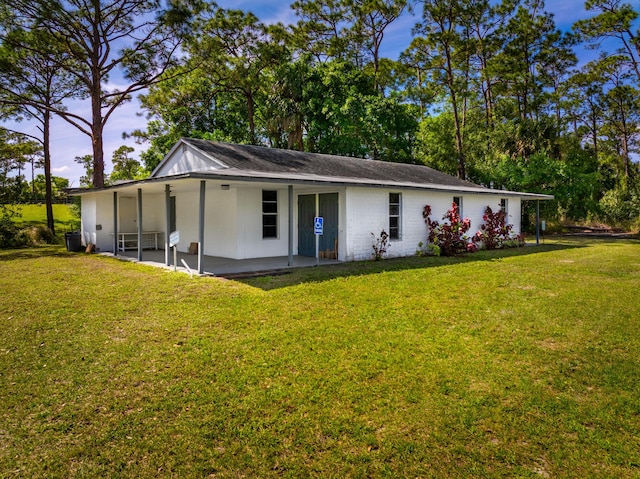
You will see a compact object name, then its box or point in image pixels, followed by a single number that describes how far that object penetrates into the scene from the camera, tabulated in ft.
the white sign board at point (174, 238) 31.74
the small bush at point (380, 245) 41.22
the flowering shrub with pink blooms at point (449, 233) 45.50
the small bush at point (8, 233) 58.59
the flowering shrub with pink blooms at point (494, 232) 53.11
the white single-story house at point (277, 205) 39.06
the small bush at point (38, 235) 62.62
